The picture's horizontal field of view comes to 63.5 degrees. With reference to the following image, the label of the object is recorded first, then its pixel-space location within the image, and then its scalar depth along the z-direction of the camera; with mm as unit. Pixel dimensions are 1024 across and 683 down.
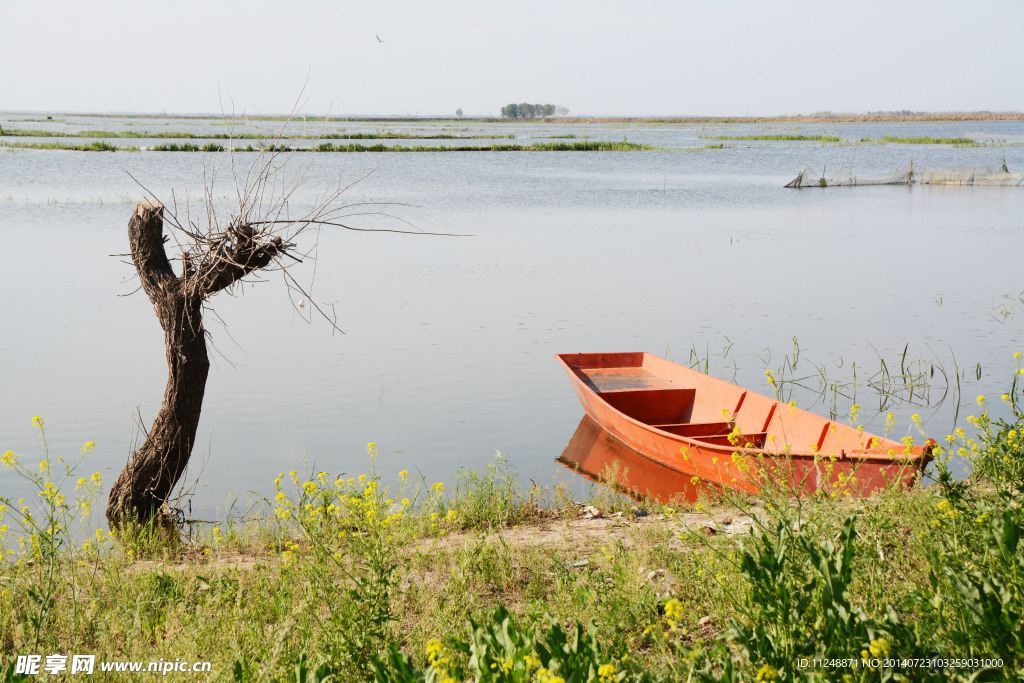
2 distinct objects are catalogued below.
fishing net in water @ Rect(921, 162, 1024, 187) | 39406
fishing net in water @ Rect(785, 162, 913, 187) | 41344
